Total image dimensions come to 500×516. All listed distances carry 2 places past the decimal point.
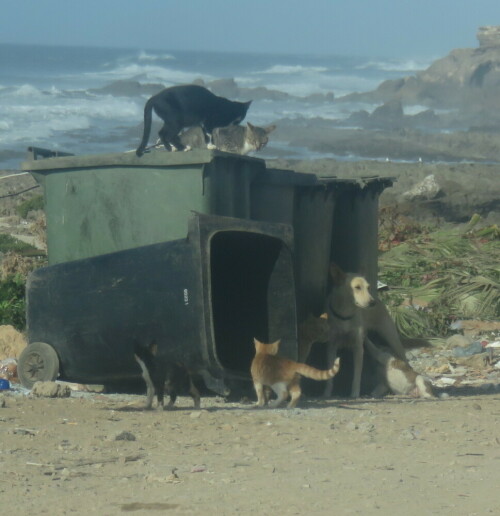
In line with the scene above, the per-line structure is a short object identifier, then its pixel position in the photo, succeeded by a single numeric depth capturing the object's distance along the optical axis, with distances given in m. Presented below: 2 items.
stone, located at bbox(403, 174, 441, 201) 36.19
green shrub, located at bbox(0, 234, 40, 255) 28.20
